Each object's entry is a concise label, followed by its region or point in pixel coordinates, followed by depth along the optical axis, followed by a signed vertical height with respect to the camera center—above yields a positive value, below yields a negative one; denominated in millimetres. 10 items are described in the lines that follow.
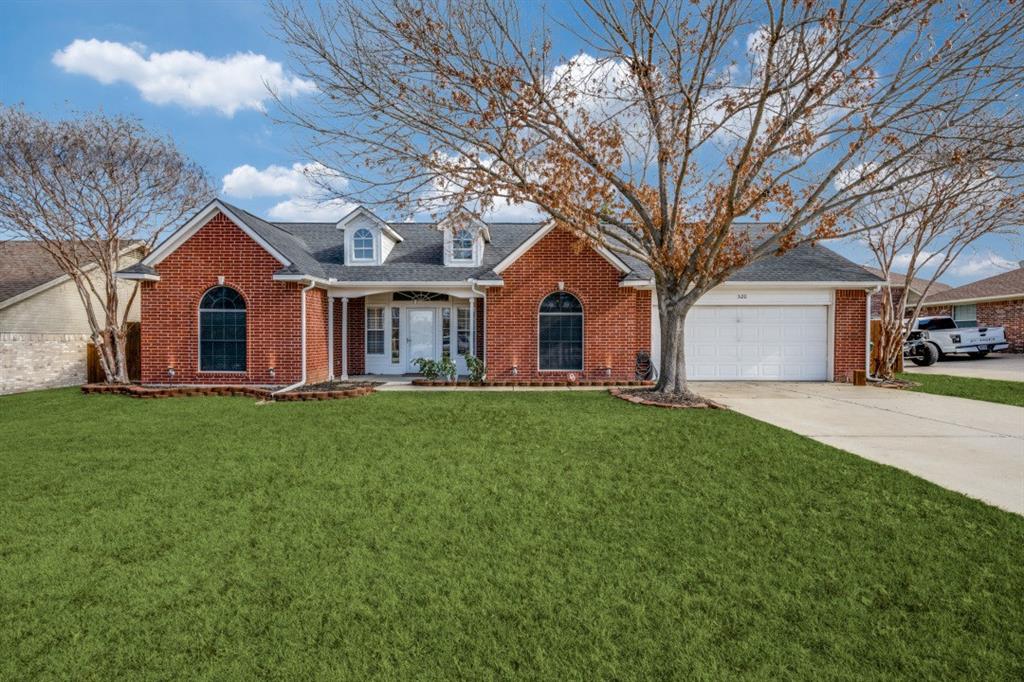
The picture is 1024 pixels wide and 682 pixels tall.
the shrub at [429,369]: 14453 -990
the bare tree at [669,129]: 9180 +4270
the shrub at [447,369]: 14453 -1015
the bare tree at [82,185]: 14023 +4392
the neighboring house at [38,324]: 14047 +419
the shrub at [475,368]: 14469 -972
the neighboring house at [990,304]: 28250 +1741
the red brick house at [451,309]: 13703 +750
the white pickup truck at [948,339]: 23183 -325
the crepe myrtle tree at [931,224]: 13133 +3153
